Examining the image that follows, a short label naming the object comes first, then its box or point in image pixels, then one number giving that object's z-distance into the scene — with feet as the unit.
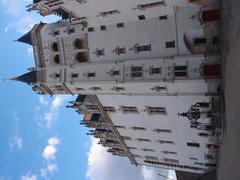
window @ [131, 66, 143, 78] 75.00
